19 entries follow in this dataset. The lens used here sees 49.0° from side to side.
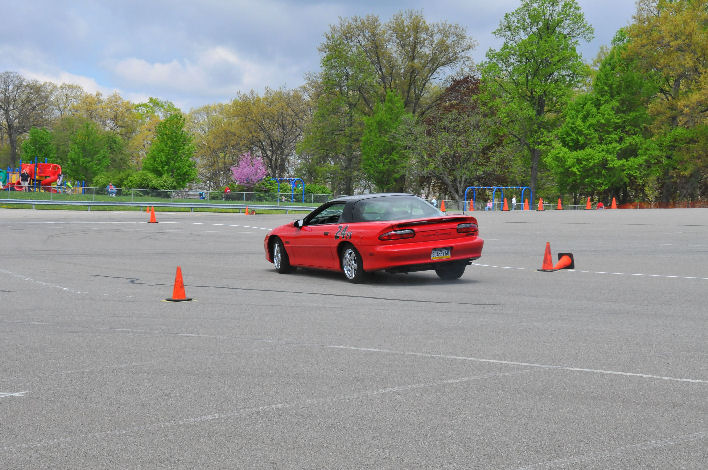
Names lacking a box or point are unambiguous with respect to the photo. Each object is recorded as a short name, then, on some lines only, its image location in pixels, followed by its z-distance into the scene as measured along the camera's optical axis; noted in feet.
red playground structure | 236.22
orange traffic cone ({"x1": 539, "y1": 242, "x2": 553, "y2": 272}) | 46.55
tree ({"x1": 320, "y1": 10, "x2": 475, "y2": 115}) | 247.09
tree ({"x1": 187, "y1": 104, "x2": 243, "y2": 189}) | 290.76
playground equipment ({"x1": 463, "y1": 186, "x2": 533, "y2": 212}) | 205.81
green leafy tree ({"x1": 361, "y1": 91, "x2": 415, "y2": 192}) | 239.09
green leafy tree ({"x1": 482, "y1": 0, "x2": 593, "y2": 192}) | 224.94
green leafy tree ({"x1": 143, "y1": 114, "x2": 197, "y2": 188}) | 244.83
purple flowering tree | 280.31
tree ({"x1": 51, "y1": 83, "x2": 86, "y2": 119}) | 348.59
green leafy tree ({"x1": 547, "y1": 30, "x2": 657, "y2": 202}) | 220.43
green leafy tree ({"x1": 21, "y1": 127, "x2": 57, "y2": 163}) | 319.88
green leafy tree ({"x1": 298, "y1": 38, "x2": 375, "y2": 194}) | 247.91
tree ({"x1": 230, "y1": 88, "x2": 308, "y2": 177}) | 279.28
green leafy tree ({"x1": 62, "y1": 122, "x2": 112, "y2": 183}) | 311.68
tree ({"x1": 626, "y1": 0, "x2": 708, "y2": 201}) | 211.41
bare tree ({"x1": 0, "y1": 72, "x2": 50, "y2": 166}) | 294.66
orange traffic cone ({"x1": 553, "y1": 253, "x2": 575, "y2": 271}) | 47.55
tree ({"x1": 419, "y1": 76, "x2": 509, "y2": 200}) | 222.07
